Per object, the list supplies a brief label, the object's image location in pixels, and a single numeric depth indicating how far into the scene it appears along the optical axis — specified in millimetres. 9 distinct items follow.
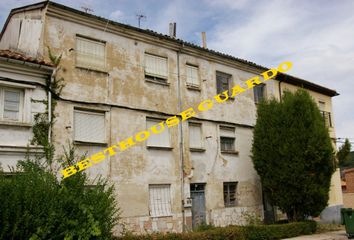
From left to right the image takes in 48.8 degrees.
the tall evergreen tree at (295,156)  17844
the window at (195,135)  18062
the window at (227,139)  19406
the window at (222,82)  20062
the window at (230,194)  18859
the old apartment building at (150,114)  14430
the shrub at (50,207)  9469
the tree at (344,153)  19016
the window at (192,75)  18625
